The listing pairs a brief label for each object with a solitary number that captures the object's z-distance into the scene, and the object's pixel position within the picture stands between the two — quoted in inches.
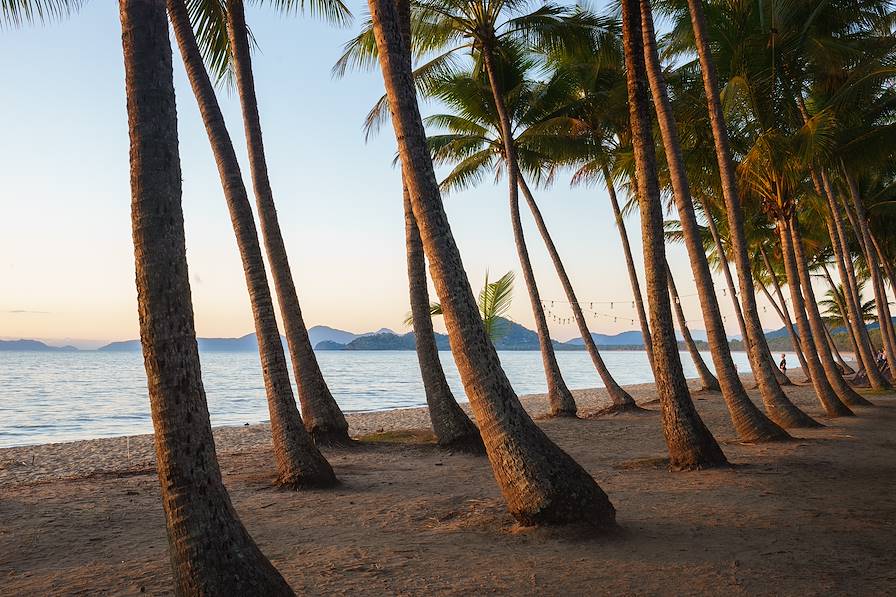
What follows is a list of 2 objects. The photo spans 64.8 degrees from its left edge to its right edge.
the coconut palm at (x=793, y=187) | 562.9
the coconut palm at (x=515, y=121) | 742.5
